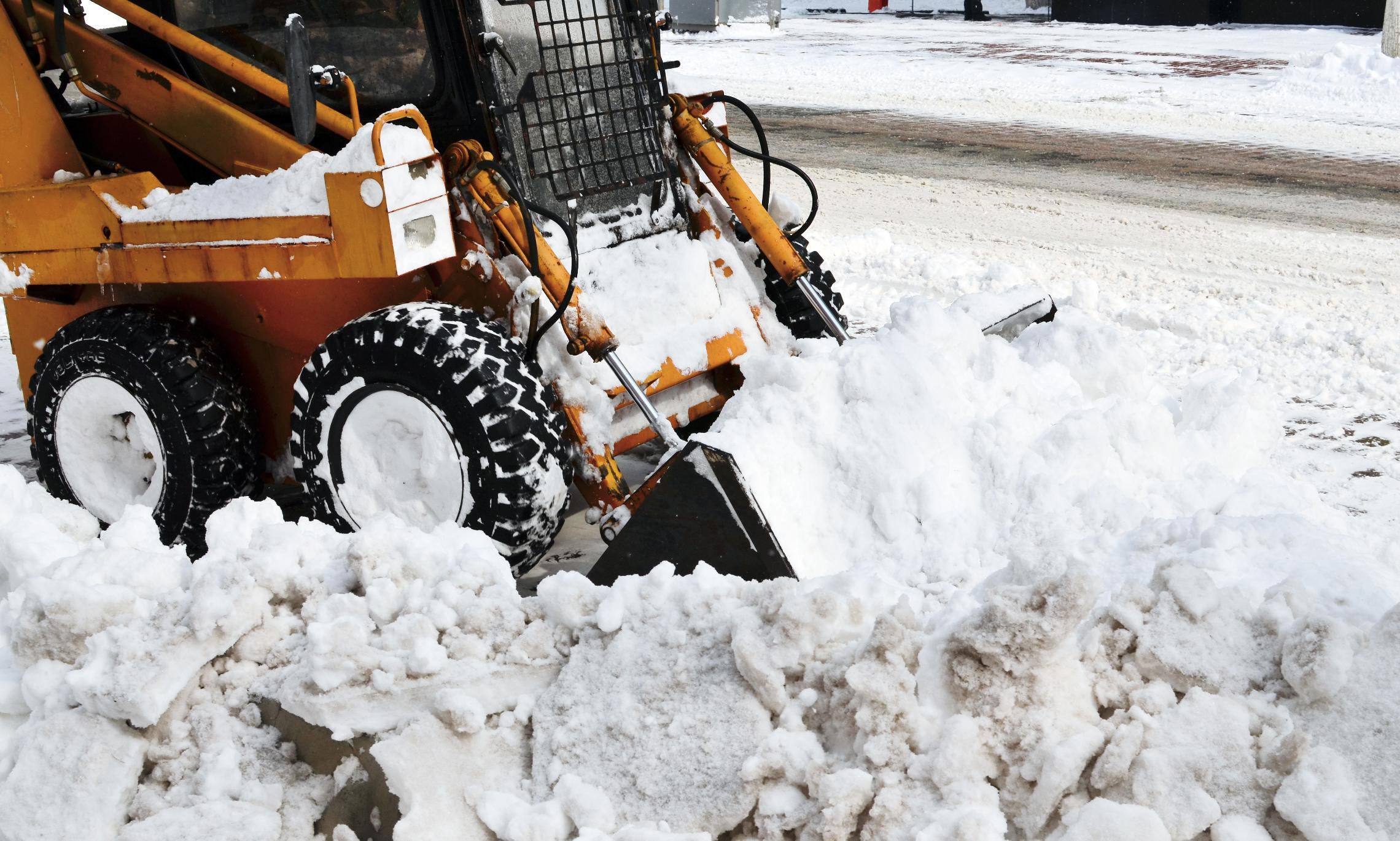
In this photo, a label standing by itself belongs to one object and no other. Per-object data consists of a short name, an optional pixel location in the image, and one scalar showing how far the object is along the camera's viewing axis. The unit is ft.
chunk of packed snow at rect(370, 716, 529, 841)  7.57
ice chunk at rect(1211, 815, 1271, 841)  6.59
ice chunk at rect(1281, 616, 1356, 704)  7.00
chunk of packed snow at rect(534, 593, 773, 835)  7.59
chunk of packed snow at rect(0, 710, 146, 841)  7.77
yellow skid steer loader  11.02
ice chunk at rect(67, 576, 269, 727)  8.00
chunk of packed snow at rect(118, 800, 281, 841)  7.66
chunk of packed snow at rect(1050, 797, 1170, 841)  6.46
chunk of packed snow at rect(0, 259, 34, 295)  13.84
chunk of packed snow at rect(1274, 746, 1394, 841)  6.48
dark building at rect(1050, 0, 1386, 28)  59.72
